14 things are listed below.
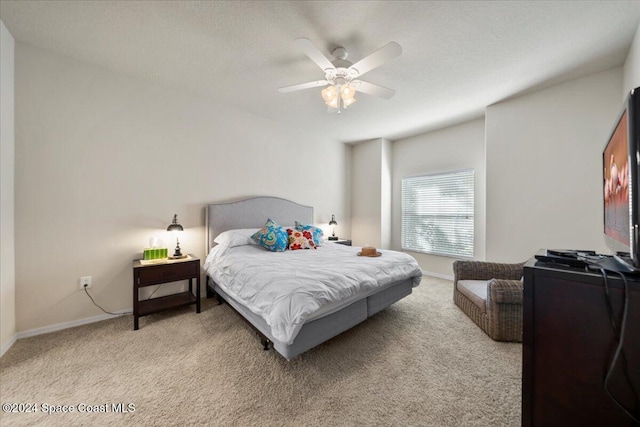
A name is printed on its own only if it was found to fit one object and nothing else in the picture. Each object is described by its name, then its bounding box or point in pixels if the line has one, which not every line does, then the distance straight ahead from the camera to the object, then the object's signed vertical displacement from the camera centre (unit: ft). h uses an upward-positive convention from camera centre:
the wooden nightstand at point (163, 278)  7.66 -2.34
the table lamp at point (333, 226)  14.99 -0.93
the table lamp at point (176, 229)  8.96 -0.65
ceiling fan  5.88 +4.13
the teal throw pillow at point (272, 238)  10.07 -1.12
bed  5.57 -2.22
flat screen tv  2.53 +0.39
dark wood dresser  2.48 -1.59
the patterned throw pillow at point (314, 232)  11.44 -0.97
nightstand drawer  7.79 -2.16
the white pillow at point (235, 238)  9.68 -1.10
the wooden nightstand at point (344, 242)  14.31 -1.82
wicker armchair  6.87 -2.72
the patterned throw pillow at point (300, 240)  10.63 -1.27
